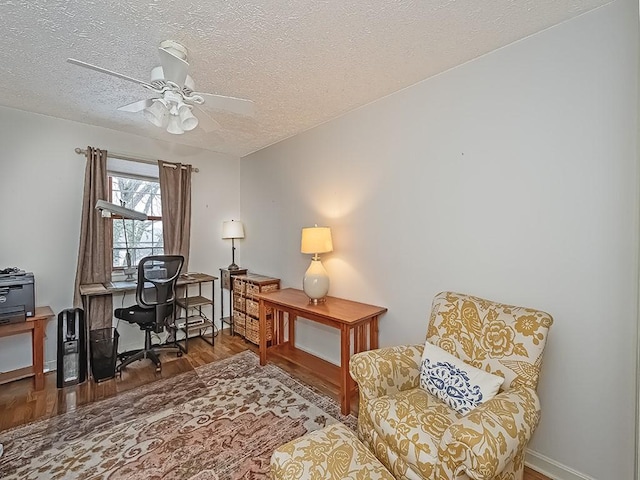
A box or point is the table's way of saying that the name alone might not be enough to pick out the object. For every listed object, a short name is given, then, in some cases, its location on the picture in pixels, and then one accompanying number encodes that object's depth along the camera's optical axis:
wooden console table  2.20
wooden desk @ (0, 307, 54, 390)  2.45
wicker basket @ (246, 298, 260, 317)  3.42
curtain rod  3.03
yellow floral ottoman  1.13
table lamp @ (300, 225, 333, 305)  2.65
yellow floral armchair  1.11
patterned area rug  1.68
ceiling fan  1.60
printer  2.42
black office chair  2.83
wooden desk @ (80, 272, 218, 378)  2.78
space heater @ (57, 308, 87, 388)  2.58
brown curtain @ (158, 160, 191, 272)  3.53
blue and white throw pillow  1.42
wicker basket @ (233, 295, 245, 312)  3.68
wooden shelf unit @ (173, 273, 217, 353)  3.42
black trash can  2.69
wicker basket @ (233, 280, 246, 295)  3.67
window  3.41
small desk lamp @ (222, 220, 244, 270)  3.99
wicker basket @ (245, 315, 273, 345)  3.32
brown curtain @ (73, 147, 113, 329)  3.00
